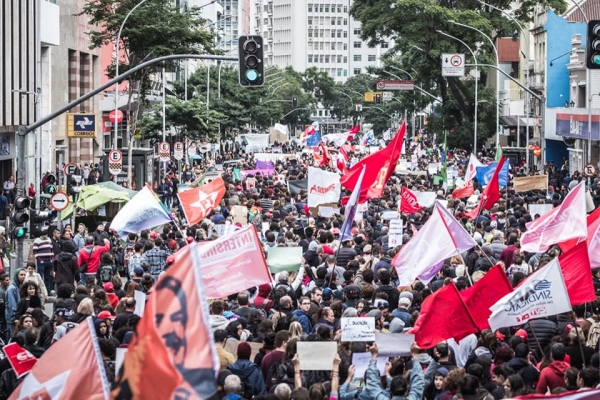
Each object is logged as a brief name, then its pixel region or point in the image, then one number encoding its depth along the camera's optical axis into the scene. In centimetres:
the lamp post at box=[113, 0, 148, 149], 4521
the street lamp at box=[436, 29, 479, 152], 6116
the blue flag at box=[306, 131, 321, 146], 7662
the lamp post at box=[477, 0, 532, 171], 5575
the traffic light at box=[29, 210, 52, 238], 2378
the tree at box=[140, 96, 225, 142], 6053
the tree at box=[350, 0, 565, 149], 6325
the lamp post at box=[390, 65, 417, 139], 9375
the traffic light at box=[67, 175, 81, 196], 4319
